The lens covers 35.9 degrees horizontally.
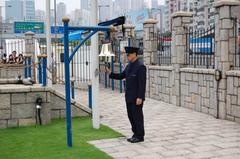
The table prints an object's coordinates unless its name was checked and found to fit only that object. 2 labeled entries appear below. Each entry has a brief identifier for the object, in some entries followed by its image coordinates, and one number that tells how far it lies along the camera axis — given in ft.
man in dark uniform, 22.95
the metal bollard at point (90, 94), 32.58
